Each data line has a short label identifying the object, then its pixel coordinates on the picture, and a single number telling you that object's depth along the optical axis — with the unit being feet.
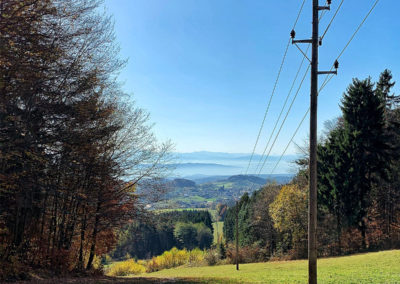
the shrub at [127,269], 145.18
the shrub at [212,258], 149.17
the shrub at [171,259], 205.31
